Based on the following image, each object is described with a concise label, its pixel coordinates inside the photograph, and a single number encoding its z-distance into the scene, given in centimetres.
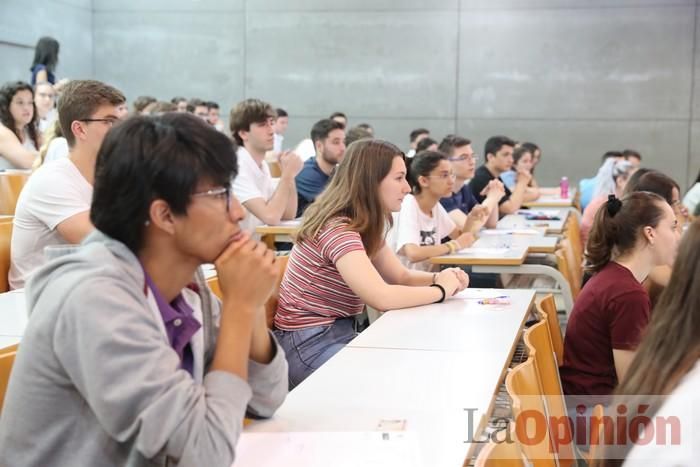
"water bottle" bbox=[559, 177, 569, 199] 885
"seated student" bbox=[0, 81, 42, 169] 627
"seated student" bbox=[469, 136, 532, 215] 696
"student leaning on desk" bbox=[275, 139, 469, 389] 294
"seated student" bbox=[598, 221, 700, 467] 133
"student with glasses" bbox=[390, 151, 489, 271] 438
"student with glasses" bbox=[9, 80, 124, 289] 304
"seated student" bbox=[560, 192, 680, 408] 263
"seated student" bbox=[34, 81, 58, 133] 739
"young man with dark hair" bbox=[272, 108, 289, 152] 1064
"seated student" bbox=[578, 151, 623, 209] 844
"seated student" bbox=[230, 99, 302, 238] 518
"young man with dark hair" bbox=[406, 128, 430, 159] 1001
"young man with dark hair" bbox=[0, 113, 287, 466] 127
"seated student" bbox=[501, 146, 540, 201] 838
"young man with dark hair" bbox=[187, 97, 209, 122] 923
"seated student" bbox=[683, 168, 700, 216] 534
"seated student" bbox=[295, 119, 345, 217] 623
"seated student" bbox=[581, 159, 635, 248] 668
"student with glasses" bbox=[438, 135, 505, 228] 575
